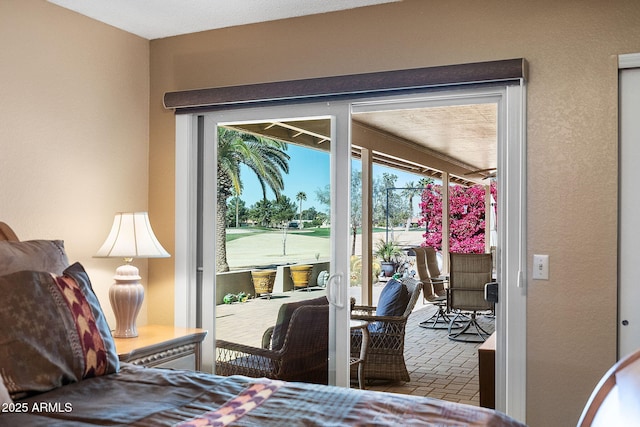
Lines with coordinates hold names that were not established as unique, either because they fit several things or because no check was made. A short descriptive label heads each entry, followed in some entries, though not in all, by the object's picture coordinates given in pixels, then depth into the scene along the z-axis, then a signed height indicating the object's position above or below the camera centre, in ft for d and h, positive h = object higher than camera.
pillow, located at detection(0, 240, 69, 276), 7.83 -0.57
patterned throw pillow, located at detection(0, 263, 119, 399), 6.59 -1.36
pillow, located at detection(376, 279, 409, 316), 17.02 -2.35
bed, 5.86 -1.87
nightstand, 10.06 -2.23
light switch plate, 9.85 -0.82
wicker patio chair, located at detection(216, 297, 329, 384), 11.50 -2.53
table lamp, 10.82 -0.73
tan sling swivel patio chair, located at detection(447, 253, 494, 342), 22.35 -2.35
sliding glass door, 11.46 -0.10
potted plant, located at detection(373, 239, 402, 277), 33.58 -2.20
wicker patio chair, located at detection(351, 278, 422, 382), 16.72 -3.59
